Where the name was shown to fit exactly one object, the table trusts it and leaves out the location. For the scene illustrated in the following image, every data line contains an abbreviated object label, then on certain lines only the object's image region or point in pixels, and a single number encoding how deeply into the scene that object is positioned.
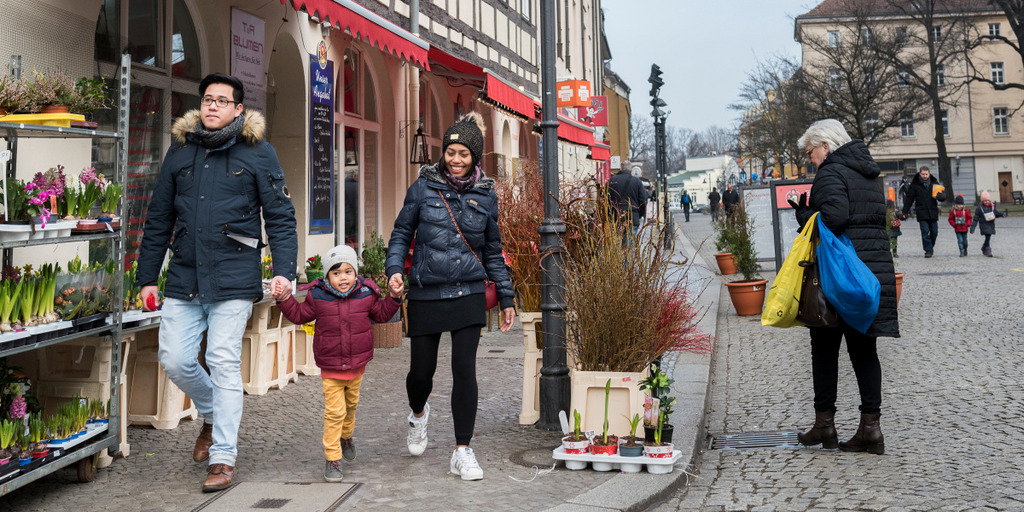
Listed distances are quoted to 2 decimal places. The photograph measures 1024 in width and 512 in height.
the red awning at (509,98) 11.63
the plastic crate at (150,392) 6.16
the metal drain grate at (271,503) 4.40
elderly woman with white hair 5.40
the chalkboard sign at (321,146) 9.99
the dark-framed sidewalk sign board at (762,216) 16.20
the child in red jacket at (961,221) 19.11
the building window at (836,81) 40.35
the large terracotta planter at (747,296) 11.76
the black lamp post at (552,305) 5.91
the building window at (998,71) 69.62
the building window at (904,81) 44.34
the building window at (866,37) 40.22
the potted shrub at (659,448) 4.95
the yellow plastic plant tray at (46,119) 4.56
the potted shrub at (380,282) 9.73
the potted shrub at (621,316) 5.29
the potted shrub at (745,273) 11.78
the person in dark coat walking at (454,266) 4.89
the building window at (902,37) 40.06
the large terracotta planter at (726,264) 16.47
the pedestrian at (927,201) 18.89
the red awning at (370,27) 7.18
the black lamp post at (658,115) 24.20
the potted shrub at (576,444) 5.07
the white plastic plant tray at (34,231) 4.37
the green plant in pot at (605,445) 5.06
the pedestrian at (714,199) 47.66
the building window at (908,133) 69.88
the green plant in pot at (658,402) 5.00
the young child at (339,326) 4.88
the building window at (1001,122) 68.25
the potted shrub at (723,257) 15.25
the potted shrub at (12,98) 4.73
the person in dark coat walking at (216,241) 4.69
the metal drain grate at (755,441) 5.77
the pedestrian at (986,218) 19.23
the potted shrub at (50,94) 4.79
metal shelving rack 4.63
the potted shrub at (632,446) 5.00
